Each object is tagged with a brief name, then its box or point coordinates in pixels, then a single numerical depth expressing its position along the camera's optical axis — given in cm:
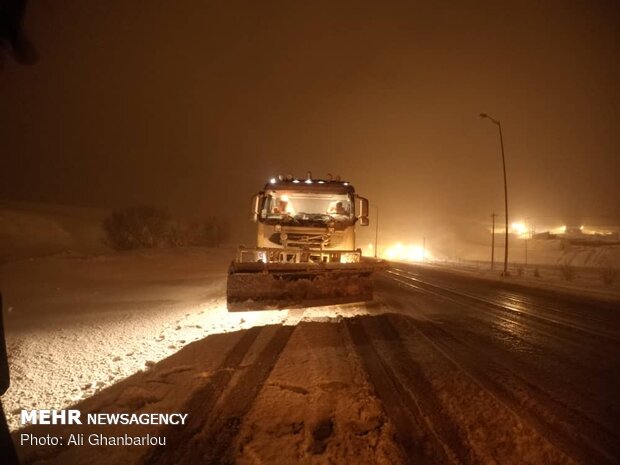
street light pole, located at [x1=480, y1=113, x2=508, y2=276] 2697
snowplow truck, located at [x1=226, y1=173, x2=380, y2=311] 960
